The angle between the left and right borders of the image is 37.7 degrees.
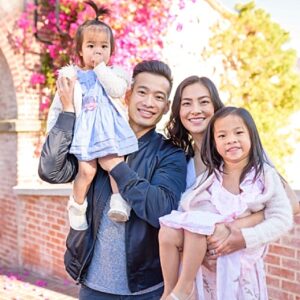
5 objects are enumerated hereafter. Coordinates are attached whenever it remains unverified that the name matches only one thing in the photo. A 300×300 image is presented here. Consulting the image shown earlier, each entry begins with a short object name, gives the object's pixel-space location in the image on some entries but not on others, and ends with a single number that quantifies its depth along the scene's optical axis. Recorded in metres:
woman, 2.03
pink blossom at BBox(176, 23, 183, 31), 7.25
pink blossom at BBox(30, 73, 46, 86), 6.19
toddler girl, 1.91
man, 1.84
